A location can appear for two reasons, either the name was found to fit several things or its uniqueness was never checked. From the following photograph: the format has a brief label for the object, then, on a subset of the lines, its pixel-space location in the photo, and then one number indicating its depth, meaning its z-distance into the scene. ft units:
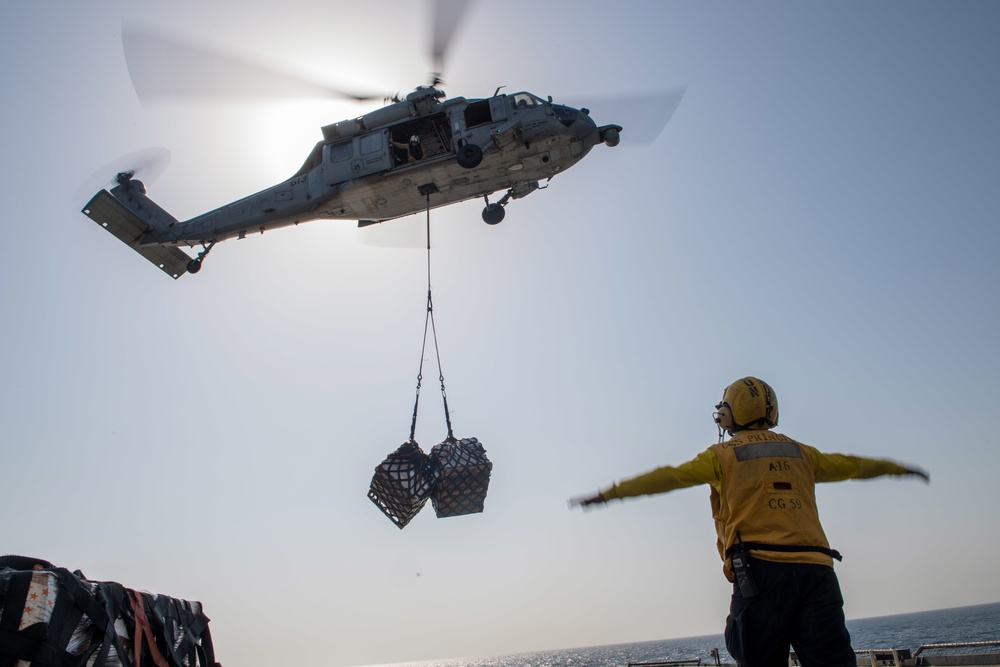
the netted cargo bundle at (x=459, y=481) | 25.57
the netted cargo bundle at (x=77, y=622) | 9.64
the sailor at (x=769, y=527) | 9.84
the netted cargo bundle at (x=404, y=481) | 25.64
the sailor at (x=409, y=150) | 39.81
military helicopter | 38.73
